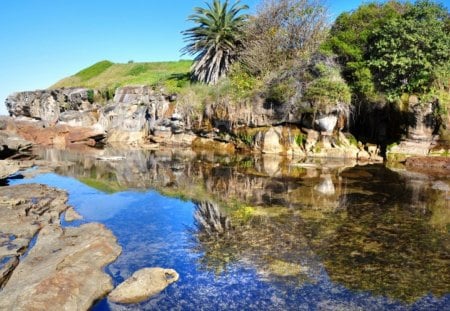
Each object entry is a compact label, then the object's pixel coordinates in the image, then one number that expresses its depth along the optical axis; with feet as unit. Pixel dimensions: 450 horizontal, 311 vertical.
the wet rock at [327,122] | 78.64
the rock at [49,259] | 20.19
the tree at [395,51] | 69.36
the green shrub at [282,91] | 83.35
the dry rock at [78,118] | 121.29
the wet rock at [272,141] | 85.71
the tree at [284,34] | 93.91
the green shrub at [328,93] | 76.54
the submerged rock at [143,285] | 21.54
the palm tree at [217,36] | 105.81
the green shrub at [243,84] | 92.48
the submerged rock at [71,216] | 36.63
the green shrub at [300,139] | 83.06
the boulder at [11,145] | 68.87
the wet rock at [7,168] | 52.02
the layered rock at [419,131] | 68.80
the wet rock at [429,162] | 65.17
